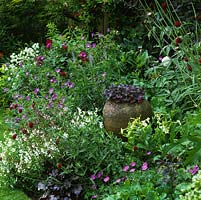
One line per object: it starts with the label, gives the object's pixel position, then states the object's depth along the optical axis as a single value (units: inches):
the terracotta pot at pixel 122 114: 188.9
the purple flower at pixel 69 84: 224.2
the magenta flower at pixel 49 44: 263.9
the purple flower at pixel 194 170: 137.8
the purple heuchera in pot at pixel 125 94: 191.5
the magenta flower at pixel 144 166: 147.4
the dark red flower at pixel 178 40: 187.0
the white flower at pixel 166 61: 220.2
